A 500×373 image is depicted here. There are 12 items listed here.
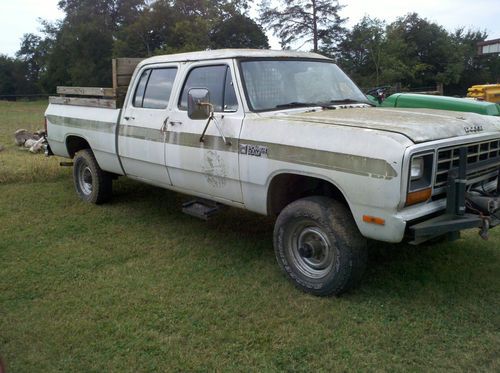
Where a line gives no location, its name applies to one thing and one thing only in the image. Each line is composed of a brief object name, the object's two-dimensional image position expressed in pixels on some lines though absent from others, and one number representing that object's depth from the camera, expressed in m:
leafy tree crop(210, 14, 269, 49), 42.66
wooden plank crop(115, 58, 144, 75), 6.41
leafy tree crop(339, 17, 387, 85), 28.70
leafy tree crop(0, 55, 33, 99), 68.62
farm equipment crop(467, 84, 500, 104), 12.36
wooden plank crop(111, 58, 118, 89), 6.33
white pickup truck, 3.56
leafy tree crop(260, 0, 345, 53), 35.16
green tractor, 6.02
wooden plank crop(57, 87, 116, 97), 6.35
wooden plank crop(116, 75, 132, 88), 6.35
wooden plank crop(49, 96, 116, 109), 6.30
